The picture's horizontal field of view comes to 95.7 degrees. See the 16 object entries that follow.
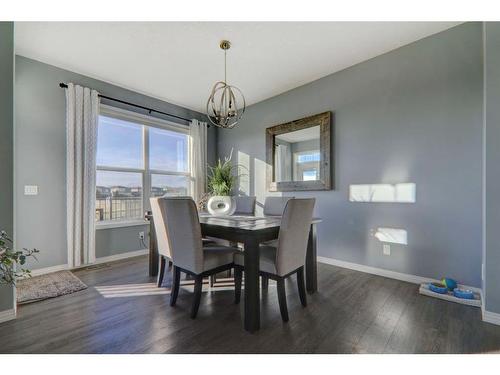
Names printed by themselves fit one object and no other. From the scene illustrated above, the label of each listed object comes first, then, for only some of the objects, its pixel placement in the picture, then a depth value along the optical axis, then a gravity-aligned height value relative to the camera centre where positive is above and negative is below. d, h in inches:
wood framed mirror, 123.1 +20.9
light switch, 104.6 -0.1
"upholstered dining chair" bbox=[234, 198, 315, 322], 65.4 -19.5
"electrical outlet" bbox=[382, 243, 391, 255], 102.1 -27.1
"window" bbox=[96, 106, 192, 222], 131.0 +17.1
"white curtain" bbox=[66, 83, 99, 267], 113.3 +9.6
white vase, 97.0 -6.8
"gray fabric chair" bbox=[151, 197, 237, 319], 67.9 -19.4
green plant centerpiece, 97.2 -2.9
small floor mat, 83.0 -39.3
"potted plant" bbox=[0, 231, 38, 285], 53.9 -16.9
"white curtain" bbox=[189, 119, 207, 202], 169.3 +25.9
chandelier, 90.2 +30.9
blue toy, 81.3 -34.3
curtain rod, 113.1 +51.6
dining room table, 62.6 -14.3
